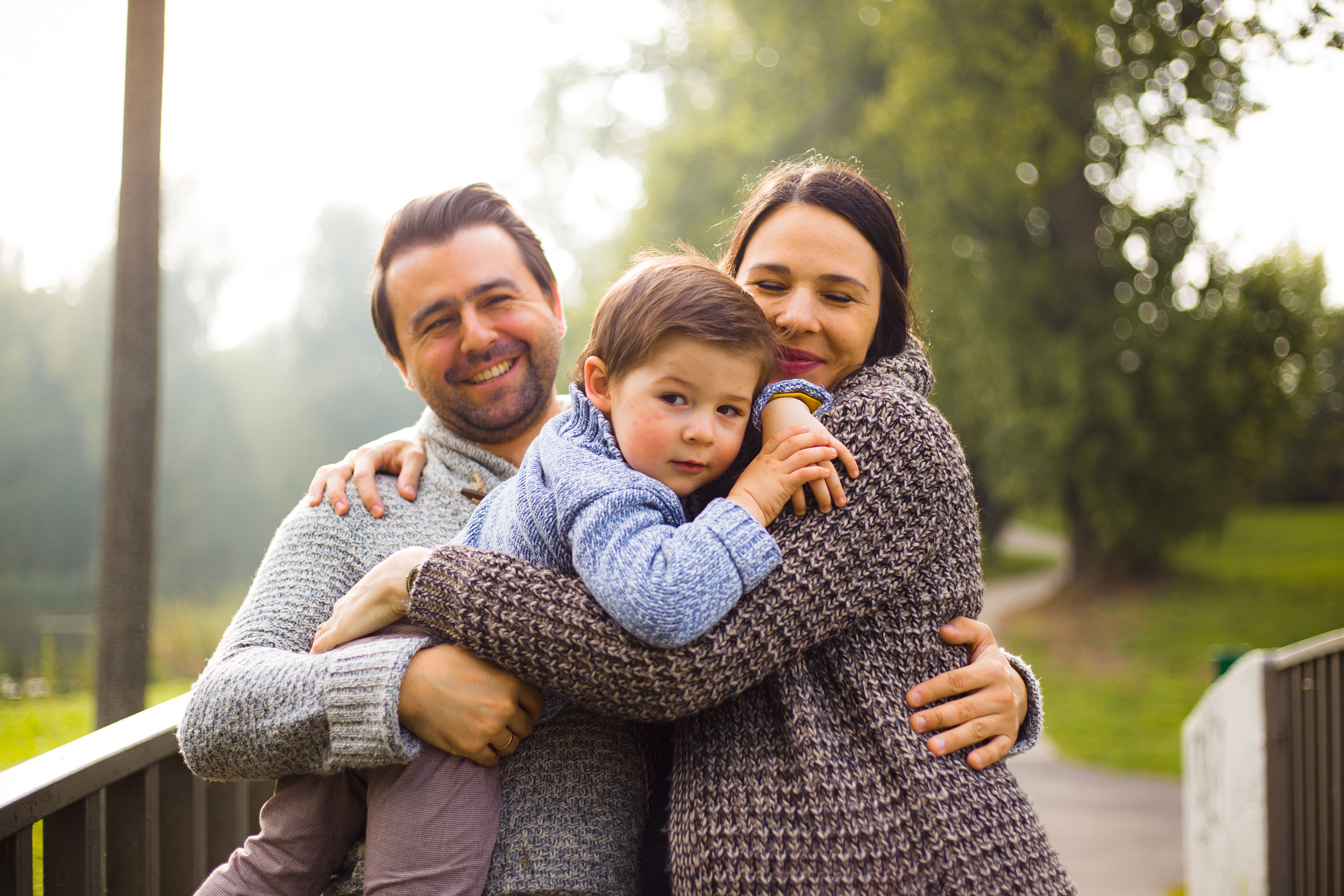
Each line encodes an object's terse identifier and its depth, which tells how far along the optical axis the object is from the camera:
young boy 1.55
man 1.70
